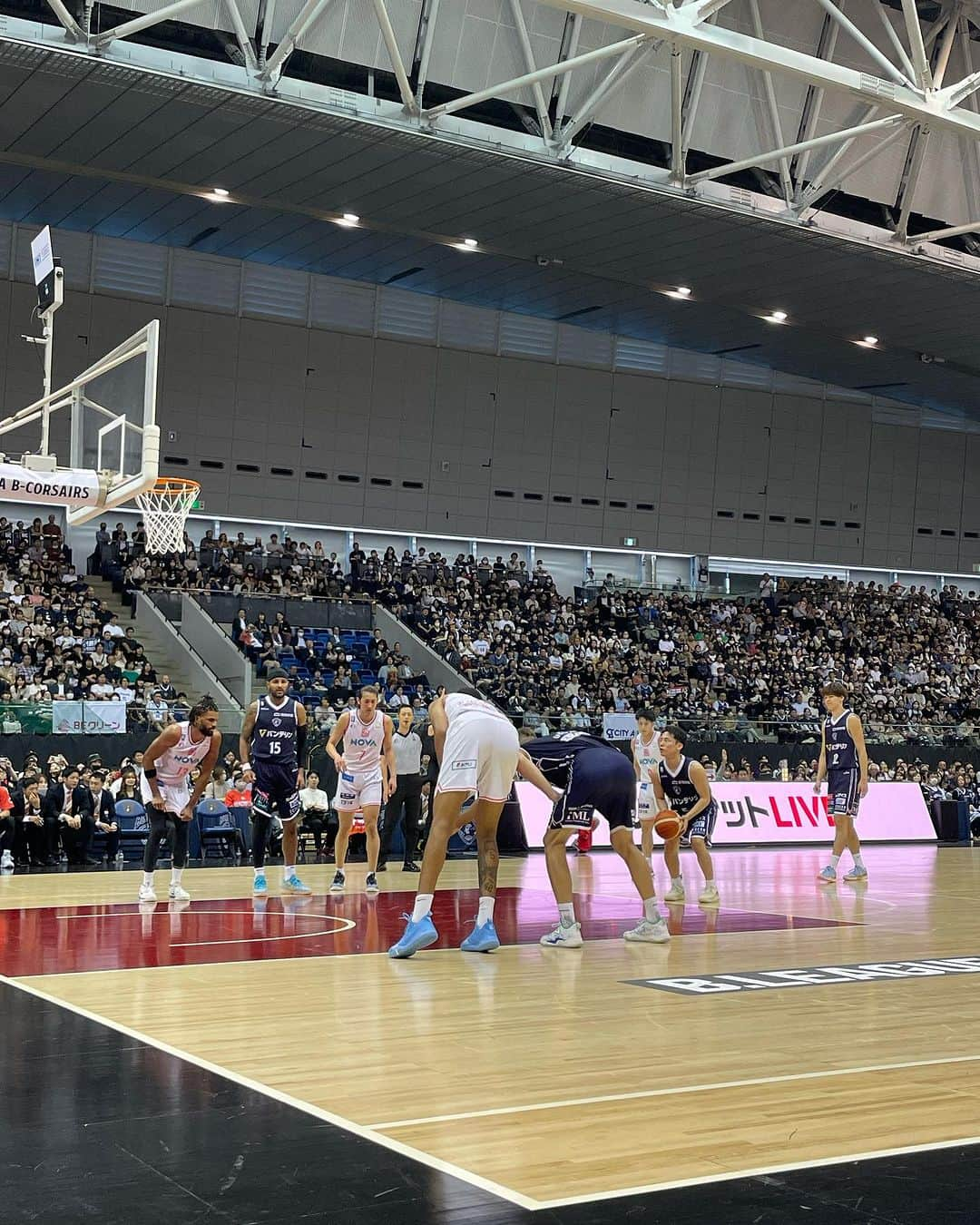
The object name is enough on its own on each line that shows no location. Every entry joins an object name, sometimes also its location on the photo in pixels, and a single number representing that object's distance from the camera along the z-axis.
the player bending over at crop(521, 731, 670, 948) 9.60
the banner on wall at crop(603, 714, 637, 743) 25.83
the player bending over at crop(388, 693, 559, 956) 9.07
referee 15.70
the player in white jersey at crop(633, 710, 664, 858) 14.35
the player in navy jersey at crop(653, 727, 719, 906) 13.30
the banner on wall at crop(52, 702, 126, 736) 20.42
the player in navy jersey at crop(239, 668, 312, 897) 12.89
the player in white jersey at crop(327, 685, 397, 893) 13.51
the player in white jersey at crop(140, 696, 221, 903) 11.66
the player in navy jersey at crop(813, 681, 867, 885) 15.94
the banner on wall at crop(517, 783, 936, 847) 22.97
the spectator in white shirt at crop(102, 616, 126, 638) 25.85
